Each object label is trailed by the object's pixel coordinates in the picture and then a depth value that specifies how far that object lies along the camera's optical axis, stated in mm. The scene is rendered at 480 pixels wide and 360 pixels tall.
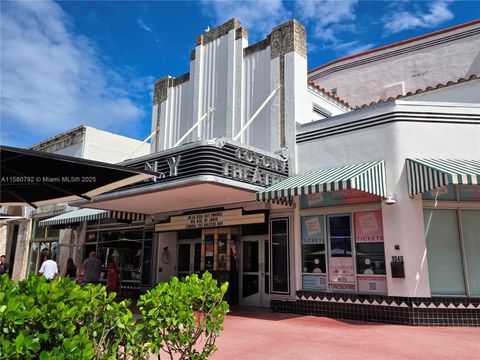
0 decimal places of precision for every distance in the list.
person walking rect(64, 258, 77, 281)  15439
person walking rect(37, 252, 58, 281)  11836
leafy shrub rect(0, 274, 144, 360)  2654
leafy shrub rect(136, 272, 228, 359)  3861
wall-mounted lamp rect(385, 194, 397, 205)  9734
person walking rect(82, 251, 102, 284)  11711
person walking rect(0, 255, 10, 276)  14434
